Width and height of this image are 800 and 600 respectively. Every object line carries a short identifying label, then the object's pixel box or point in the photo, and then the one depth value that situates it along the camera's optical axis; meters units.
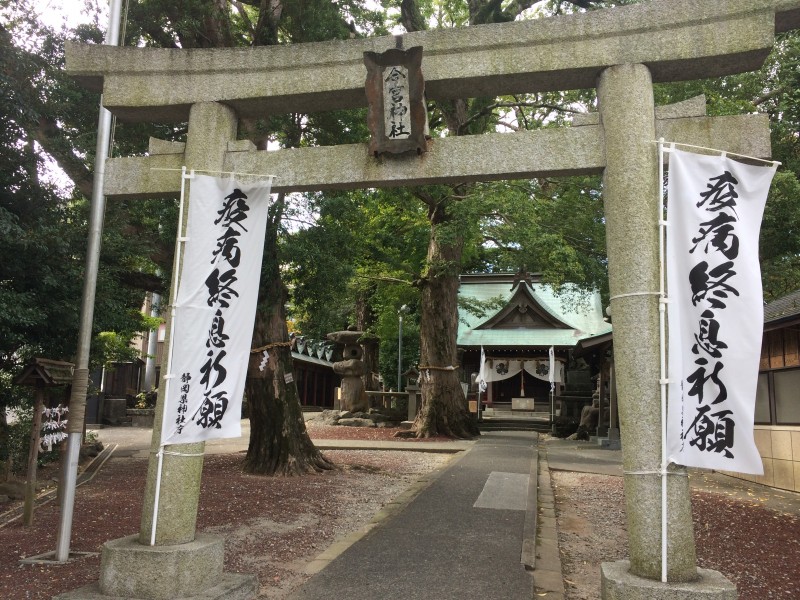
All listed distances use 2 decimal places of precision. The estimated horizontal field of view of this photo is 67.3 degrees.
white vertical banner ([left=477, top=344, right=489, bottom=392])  22.62
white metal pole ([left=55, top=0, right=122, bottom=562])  5.46
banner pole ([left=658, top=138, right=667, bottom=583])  4.11
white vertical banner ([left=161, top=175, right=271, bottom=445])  4.80
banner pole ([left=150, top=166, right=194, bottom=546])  4.73
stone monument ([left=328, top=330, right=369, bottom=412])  24.71
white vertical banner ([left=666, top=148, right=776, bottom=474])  4.07
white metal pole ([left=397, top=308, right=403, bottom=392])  24.45
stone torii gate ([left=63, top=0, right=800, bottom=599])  4.38
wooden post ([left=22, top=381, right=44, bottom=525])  6.76
